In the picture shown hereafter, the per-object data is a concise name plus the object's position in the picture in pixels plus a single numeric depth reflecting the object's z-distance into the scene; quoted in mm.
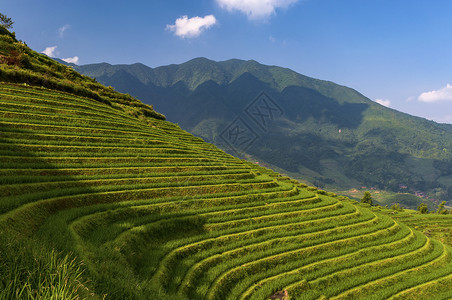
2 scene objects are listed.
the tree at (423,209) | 66438
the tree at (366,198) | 78719
